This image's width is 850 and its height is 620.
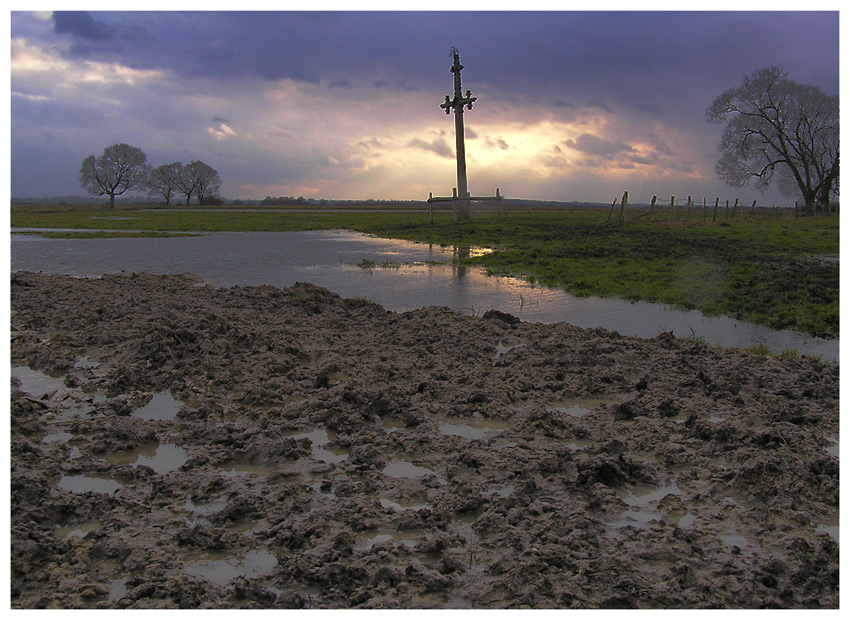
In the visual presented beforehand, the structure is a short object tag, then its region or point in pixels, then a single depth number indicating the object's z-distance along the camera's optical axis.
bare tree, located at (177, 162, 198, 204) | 98.06
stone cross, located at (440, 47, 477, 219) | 34.12
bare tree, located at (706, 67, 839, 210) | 40.38
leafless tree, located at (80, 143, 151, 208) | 82.81
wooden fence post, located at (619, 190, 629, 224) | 33.56
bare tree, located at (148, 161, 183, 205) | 94.96
